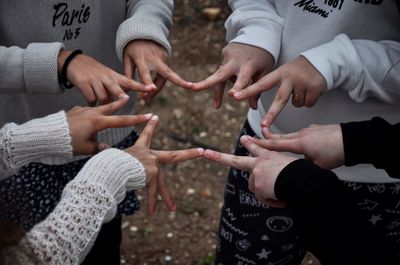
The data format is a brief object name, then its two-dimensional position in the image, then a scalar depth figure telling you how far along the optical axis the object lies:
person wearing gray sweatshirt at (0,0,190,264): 1.46
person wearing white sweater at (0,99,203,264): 1.10
